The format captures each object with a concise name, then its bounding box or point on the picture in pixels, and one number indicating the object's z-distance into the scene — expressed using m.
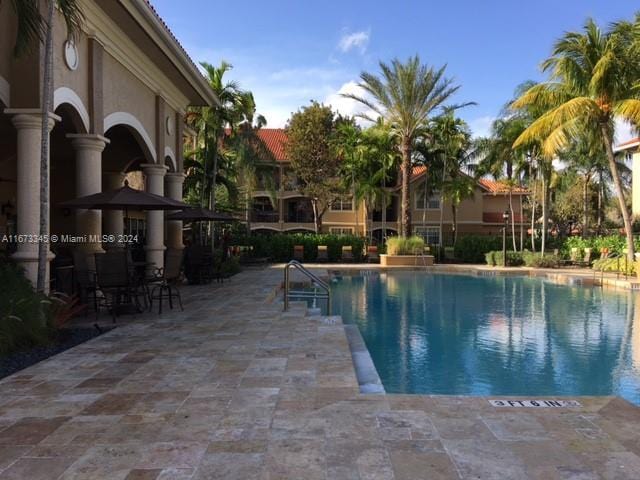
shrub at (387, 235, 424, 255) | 25.34
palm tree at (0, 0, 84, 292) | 6.80
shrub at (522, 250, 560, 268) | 24.73
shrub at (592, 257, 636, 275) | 18.99
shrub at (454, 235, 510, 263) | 29.58
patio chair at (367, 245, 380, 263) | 28.08
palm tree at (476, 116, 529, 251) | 27.22
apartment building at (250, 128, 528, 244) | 39.38
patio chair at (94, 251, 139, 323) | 8.18
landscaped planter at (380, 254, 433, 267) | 25.03
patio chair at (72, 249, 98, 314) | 8.59
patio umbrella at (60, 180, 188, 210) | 8.48
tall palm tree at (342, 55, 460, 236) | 25.22
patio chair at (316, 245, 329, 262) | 28.25
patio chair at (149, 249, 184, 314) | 9.58
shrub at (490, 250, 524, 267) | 26.08
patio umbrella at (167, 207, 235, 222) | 13.70
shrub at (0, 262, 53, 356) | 6.05
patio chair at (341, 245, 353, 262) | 28.19
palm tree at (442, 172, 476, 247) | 31.67
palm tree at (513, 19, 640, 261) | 18.30
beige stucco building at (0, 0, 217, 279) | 7.56
